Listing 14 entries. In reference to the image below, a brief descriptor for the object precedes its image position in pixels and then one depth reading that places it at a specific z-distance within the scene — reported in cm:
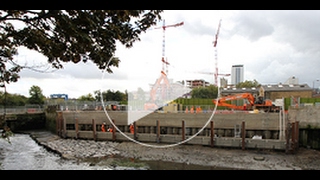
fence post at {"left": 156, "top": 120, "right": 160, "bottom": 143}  2183
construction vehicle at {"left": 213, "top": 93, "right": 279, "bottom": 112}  2570
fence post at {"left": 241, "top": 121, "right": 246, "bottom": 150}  1900
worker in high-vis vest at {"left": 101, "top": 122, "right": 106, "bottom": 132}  2640
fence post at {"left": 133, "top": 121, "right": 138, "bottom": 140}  2253
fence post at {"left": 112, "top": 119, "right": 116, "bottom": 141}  2357
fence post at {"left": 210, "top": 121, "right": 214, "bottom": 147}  2005
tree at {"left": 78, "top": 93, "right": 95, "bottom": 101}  6093
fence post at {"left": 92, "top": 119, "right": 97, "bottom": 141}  2431
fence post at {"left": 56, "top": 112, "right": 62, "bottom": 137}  2751
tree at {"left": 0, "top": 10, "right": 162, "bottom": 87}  441
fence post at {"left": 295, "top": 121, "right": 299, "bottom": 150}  1861
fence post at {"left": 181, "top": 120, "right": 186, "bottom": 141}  2109
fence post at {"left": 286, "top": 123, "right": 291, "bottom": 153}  1783
